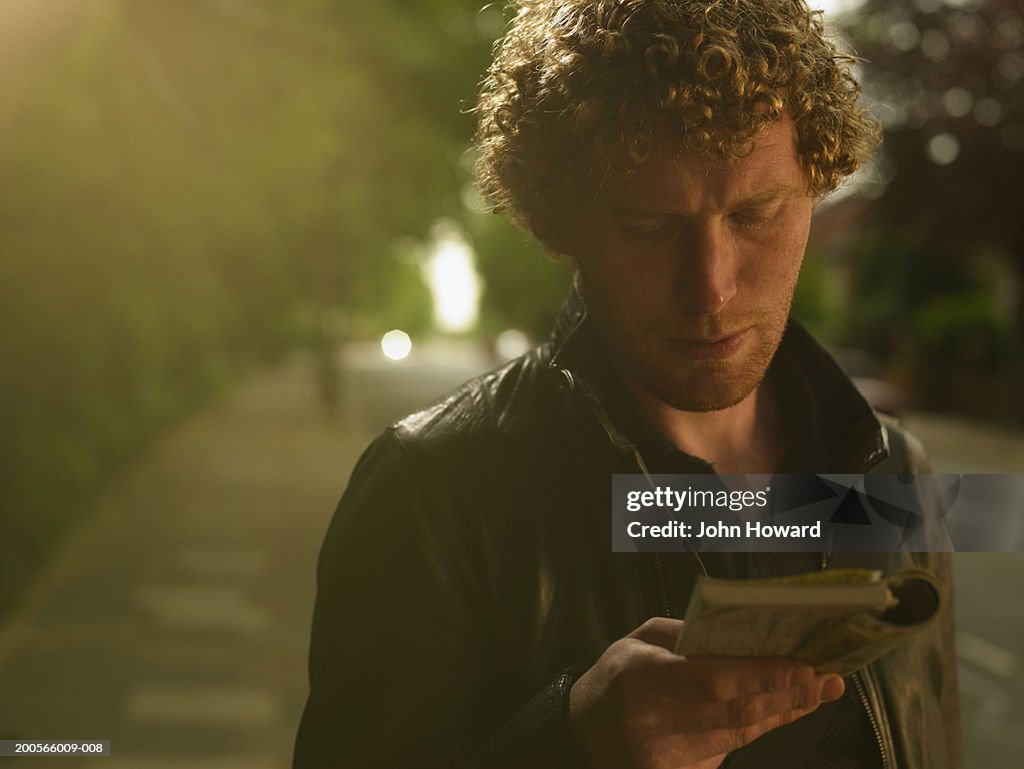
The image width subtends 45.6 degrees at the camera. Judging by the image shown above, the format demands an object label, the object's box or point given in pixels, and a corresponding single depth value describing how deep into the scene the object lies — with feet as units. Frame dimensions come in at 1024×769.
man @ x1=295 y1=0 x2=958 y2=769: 4.86
